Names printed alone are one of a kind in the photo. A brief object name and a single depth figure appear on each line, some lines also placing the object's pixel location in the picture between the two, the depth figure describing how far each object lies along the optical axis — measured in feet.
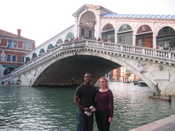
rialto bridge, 57.47
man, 15.55
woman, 15.74
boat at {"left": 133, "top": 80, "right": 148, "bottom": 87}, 149.79
